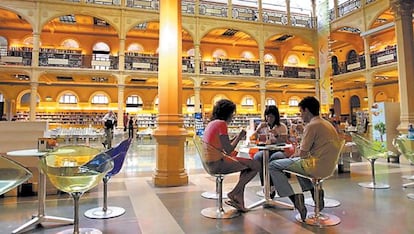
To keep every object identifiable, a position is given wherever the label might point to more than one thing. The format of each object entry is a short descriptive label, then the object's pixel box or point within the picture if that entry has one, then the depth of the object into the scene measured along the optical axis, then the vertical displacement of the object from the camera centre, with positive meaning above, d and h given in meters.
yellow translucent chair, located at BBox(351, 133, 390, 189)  3.95 -0.31
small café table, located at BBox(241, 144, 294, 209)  3.01 -0.70
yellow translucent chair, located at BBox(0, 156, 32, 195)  2.24 -0.32
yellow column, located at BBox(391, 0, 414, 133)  6.15 +1.56
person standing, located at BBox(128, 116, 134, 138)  14.11 +0.24
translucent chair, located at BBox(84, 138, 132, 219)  2.84 -0.60
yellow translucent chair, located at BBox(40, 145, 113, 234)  2.17 -0.29
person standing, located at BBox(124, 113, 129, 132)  15.09 +0.70
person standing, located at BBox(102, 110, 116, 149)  9.79 +0.16
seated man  2.55 -0.17
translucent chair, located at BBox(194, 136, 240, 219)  2.75 -0.50
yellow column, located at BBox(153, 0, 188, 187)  4.22 +0.43
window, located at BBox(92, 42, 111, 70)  14.48 +4.17
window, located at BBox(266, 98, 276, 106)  20.67 +2.18
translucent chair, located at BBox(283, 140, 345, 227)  2.54 -0.52
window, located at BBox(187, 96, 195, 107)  18.68 +2.06
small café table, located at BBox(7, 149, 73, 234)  2.49 -0.74
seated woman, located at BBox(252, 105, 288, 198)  3.44 +0.00
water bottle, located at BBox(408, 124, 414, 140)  4.40 -0.04
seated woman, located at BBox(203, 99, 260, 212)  2.77 -0.18
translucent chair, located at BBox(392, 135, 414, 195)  3.64 -0.25
